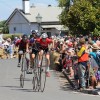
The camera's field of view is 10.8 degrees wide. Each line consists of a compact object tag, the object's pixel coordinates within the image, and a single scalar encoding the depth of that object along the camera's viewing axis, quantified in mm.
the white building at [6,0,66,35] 88388
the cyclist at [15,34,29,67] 21408
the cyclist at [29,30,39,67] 19719
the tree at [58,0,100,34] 44688
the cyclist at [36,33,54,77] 19081
